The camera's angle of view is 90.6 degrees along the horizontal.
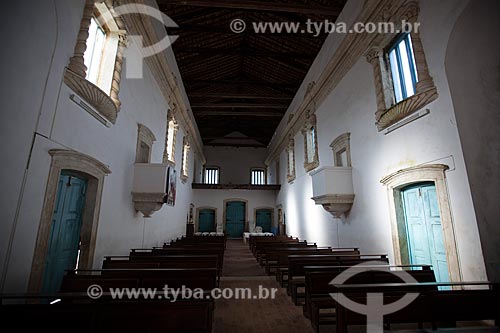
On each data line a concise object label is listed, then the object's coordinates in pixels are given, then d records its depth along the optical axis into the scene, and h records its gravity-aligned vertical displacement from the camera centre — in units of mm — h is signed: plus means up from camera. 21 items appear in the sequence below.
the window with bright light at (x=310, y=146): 8625 +2946
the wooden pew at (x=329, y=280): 3073 -673
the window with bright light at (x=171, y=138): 8586 +3014
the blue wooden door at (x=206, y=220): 14977 +346
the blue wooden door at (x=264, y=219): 15398 +441
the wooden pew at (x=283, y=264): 4781 -753
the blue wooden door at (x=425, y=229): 3709 -24
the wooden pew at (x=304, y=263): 3896 -612
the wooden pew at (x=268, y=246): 6256 -520
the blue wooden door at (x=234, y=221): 15172 +303
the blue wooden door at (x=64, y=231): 3145 -76
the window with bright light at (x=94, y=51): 4066 +2862
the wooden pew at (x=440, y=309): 2037 -668
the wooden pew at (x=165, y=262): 3697 -560
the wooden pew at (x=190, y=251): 5291 -539
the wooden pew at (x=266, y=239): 8814 -454
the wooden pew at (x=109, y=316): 1764 -649
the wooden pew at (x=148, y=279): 2750 -613
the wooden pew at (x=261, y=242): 7588 -499
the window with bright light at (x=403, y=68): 4441 +2927
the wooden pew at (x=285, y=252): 5293 -556
